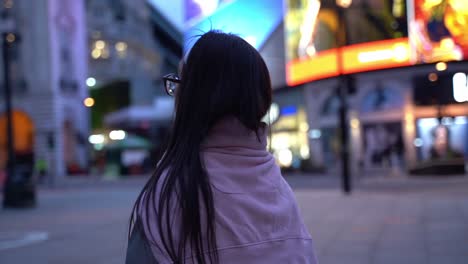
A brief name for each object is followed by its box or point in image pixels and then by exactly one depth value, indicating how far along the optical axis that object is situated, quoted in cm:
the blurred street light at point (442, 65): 3278
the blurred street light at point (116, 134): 4427
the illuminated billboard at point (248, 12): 2818
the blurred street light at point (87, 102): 4650
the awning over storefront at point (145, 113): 4522
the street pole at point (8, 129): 1691
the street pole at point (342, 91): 1798
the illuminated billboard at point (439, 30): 3244
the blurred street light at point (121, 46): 6403
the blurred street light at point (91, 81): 5467
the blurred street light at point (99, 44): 6260
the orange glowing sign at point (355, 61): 3544
